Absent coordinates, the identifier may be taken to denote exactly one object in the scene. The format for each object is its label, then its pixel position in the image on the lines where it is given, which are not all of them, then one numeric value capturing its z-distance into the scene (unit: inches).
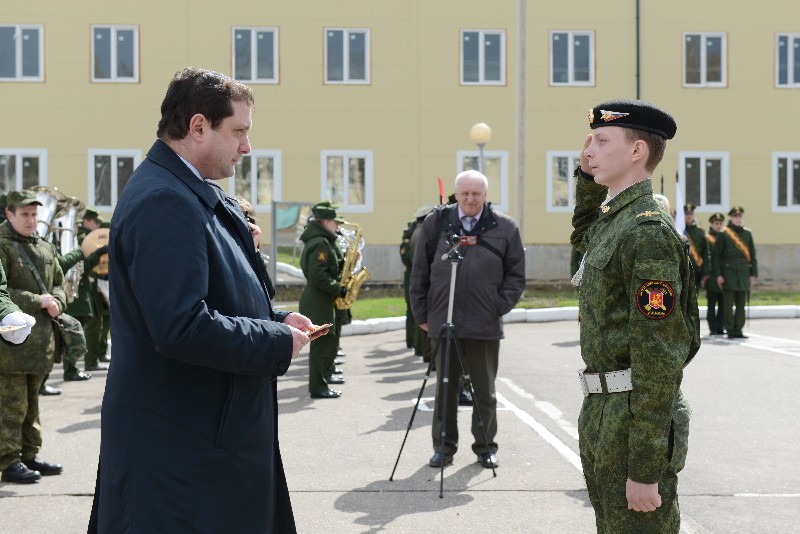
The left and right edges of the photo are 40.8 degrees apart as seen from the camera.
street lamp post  874.1
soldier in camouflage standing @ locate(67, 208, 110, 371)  534.6
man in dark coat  120.1
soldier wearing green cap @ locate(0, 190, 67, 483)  285.3
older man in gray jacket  313.0
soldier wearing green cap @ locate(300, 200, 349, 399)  441.4
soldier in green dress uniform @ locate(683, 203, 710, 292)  727.1
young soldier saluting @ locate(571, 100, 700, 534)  136.7
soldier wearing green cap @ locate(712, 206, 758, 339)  689.0
